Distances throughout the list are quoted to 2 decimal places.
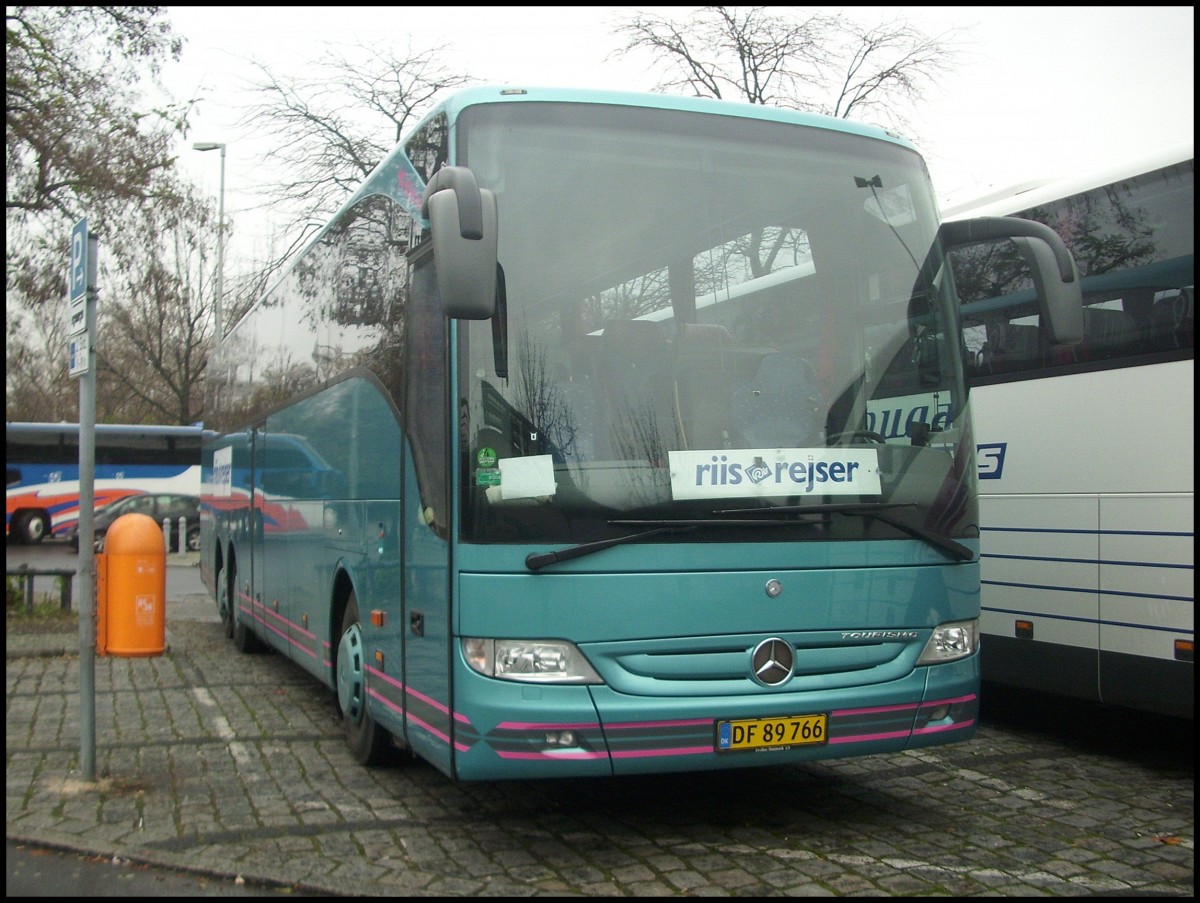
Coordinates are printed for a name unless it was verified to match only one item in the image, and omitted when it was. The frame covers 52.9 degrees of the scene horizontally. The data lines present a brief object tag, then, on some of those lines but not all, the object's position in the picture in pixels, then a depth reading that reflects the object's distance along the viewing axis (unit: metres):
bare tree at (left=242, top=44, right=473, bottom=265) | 19.36
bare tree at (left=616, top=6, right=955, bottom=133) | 18.92
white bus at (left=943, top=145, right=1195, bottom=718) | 6.95
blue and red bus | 33.91
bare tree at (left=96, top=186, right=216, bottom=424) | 34.00
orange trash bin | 9.45
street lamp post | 31.43
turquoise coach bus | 5.12
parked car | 33.59
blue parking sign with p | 6.74
